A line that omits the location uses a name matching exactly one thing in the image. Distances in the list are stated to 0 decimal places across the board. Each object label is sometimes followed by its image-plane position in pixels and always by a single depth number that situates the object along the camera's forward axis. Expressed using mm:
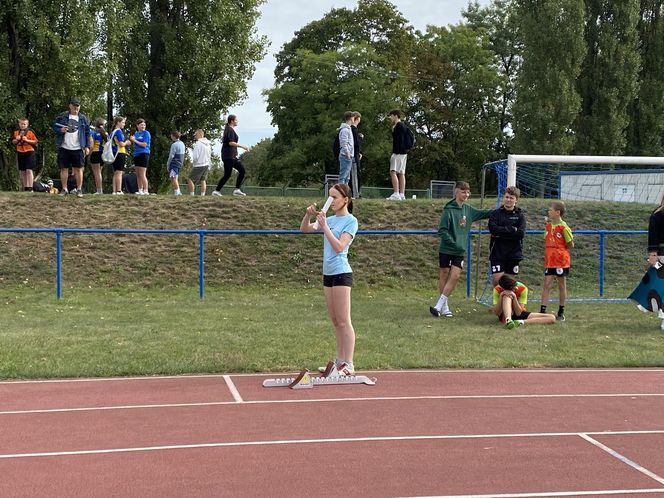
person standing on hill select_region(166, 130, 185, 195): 20375
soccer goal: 15883
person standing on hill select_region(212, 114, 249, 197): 19156
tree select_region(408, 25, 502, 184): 54938
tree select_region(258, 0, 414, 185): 48812
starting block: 7930
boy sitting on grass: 11922
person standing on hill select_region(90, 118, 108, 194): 19047
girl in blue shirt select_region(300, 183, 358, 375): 8109
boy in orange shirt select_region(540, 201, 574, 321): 12612
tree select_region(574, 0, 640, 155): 40000
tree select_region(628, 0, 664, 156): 40906
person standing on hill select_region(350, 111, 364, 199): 18203
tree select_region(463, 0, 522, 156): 61500
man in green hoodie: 12711
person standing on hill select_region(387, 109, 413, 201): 18125
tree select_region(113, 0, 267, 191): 32562
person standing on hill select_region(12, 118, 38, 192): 18625
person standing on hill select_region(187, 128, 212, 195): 20062
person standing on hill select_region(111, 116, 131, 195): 18706
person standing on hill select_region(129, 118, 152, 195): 19078
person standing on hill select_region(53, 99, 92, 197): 17453
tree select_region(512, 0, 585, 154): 39781
